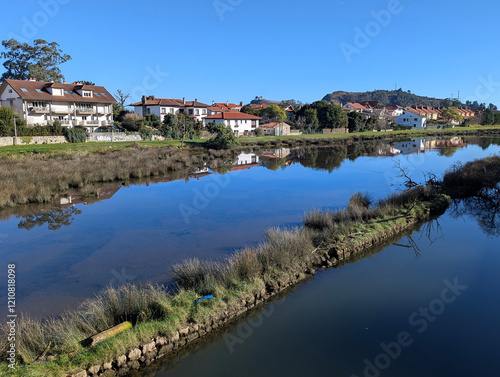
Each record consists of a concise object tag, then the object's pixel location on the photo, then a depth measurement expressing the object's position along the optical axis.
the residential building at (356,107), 127.86
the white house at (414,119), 111.31
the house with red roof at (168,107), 68.00
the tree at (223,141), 51.16
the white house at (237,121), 70.50
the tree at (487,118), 123.00
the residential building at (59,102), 50.39
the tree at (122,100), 74.45
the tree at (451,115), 122.56
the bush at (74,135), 45.59
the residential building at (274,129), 74.76
